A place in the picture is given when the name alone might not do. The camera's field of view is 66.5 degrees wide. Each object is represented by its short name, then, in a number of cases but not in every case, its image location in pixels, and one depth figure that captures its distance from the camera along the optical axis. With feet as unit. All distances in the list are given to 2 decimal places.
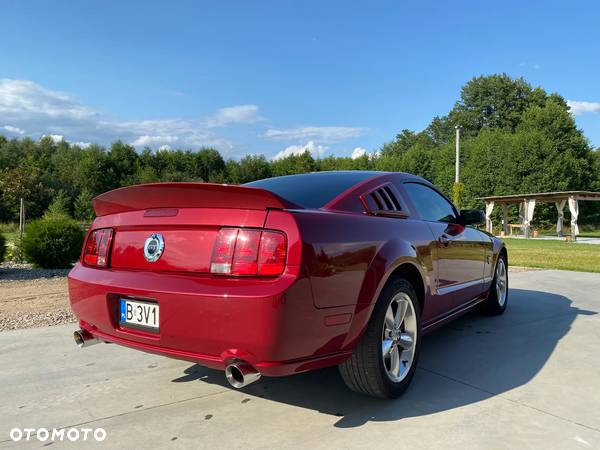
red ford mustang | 7.07
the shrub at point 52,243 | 31.50
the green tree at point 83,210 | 115.15
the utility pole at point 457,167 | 101.45
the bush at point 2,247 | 31.48
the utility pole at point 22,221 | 46.55
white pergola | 84.94
